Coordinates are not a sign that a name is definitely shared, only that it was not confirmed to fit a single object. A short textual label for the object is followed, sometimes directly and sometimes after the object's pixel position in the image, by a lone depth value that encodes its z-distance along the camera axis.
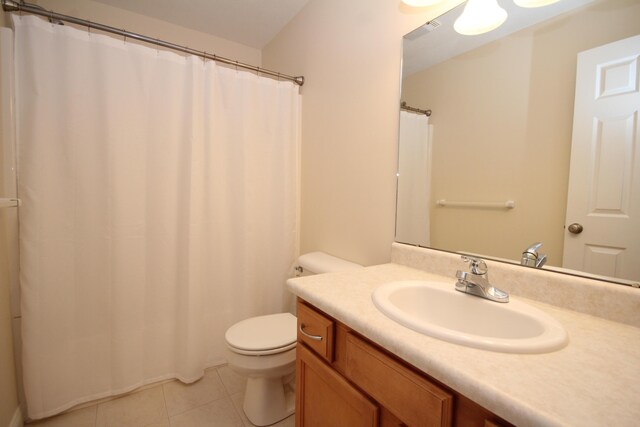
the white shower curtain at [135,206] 1.31
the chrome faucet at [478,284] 0.84
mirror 0.76
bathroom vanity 0.44
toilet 1.31
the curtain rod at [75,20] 1.21
